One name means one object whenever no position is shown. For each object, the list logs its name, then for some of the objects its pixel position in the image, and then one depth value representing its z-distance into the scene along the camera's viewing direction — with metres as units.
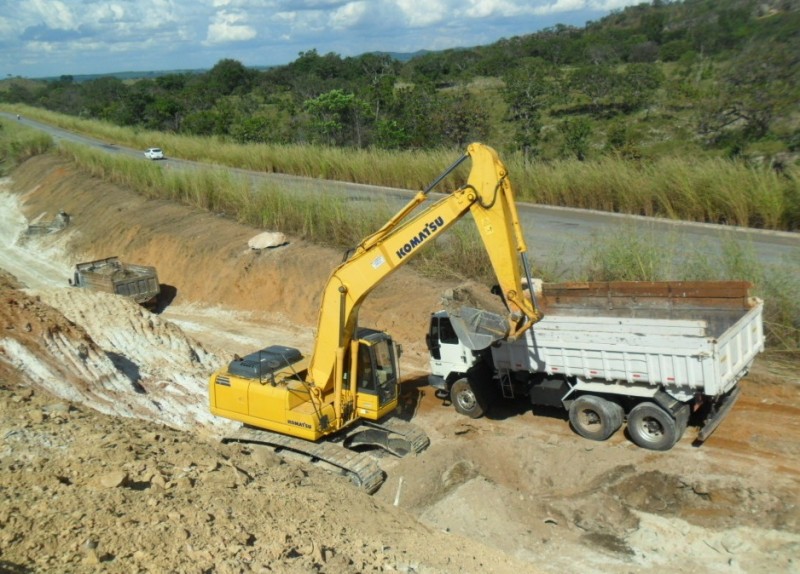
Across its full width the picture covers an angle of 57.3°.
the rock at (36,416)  8.51
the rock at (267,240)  20.89
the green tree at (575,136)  33.09
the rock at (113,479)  7.00
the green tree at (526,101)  38.59
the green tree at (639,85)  47.83
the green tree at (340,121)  39.44
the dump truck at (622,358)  9.89
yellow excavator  9.83
